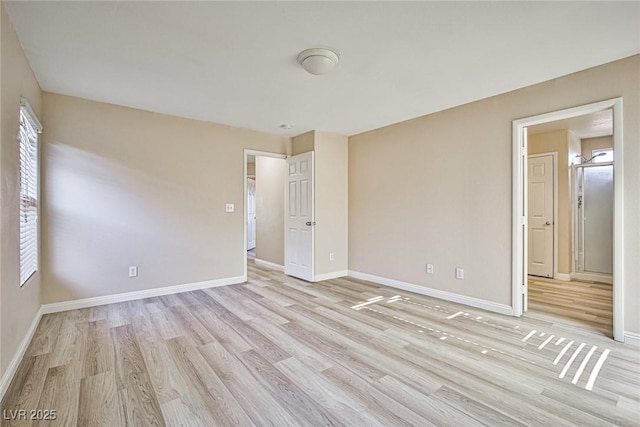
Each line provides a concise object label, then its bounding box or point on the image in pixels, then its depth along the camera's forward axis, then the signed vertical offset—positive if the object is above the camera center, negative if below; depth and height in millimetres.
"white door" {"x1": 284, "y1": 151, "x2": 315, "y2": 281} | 4734 -113
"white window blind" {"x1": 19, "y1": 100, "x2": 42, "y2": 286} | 2499 +203
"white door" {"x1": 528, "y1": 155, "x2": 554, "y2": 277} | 4984 -106
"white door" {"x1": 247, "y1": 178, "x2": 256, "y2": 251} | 8812 -93
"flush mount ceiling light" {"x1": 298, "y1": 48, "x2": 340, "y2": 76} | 2354 +1238
